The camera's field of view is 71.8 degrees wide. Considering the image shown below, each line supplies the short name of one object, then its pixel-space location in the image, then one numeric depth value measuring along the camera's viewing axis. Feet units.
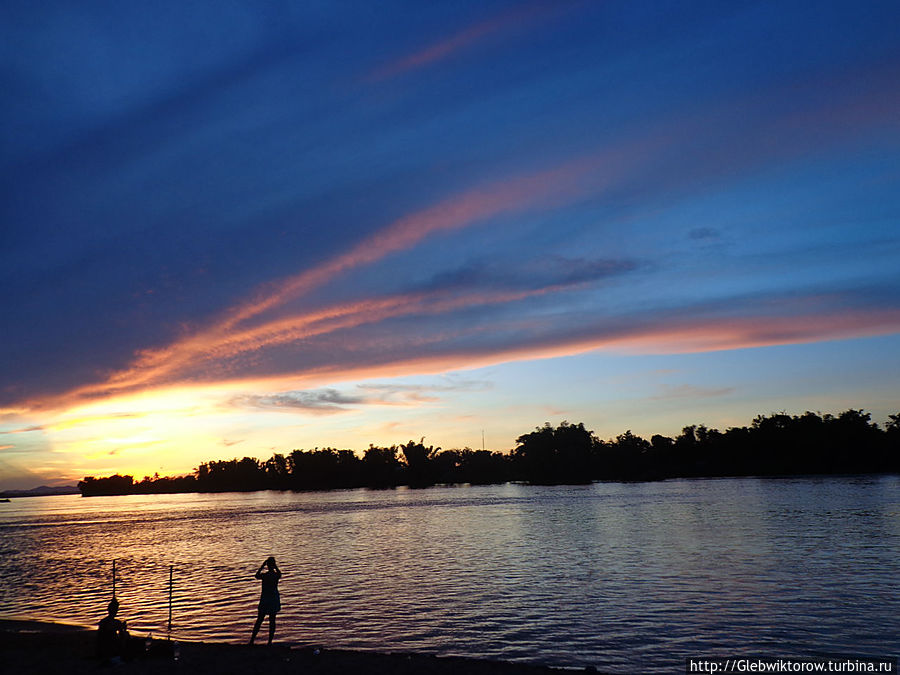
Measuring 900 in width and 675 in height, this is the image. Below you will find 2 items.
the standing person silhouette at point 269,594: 76.95
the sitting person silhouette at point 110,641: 66.39
